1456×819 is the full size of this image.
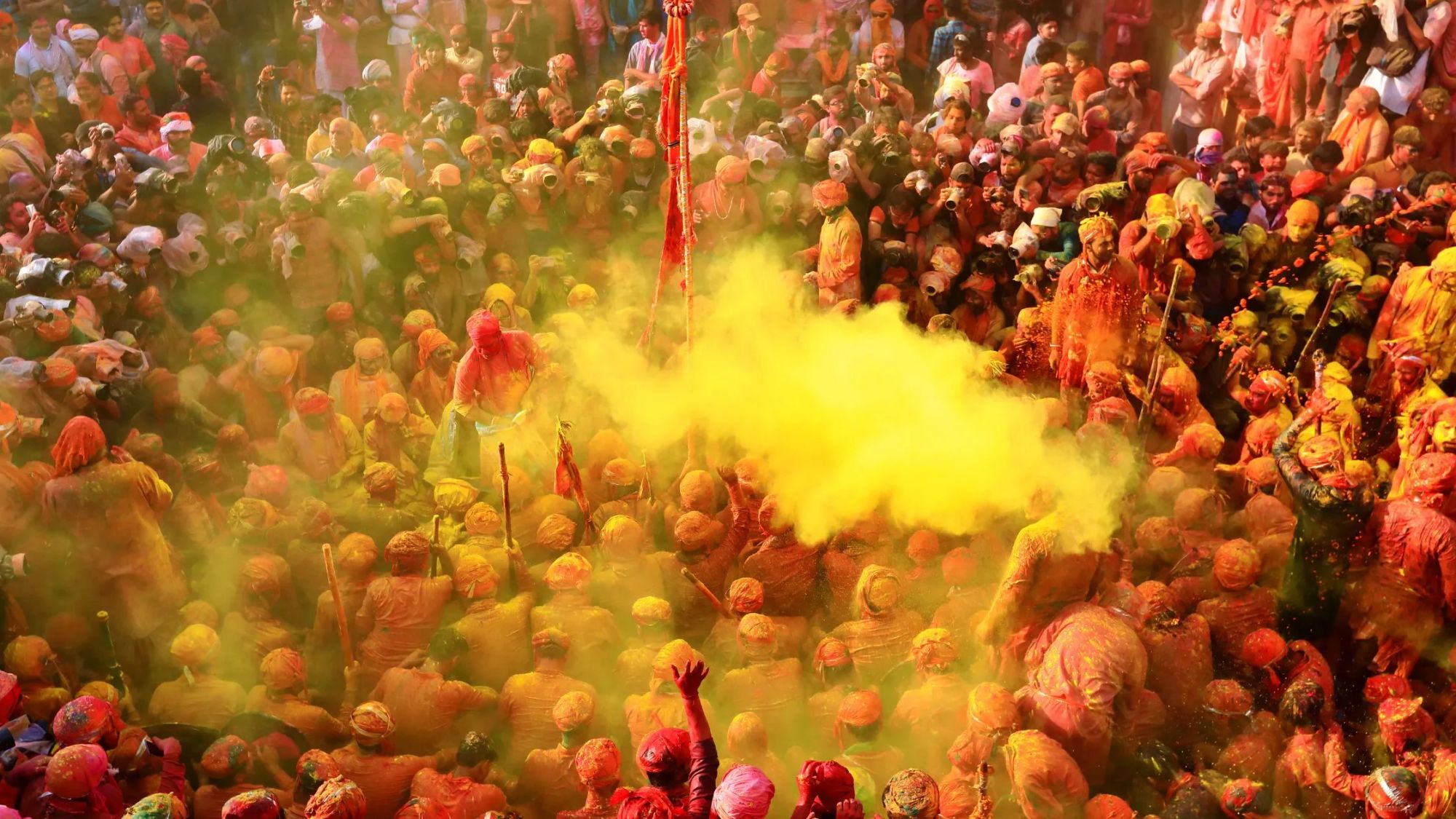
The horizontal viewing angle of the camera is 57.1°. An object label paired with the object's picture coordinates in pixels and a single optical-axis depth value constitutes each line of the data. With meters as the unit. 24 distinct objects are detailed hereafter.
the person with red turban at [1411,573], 6.85
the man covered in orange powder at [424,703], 6.66
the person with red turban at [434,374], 9.35
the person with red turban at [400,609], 7.16
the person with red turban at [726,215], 10.27
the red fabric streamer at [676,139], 7.26
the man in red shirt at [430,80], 11.87
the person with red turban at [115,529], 7.22
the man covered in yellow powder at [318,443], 8.73
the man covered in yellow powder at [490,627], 7.17
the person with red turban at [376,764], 6.18
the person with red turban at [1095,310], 8.99
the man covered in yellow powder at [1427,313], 8.83
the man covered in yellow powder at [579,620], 7.04
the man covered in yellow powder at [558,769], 6.26
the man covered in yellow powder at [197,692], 6.72
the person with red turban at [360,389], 9.23
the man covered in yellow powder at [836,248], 9.76
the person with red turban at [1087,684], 6.09
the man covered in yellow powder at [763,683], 6.79
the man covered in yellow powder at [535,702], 6.64
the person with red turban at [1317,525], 6.88
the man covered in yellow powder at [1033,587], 6.45
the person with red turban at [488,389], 8.65
